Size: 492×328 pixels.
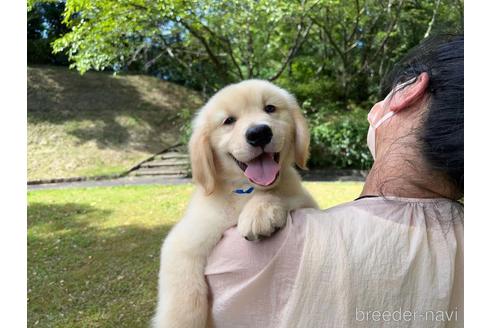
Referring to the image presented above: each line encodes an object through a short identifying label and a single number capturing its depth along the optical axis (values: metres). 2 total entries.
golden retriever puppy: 0.37
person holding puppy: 0.31
